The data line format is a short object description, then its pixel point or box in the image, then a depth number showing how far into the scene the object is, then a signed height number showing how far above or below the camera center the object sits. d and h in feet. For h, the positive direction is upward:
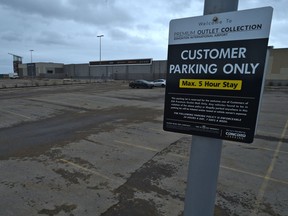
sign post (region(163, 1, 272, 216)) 5.75 -0.14
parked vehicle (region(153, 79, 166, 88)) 139.21 -4.14
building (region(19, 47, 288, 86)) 148.36 +5.18
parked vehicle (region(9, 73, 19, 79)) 295.21 -9.80
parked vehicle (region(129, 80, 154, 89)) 128.26 -4.84
